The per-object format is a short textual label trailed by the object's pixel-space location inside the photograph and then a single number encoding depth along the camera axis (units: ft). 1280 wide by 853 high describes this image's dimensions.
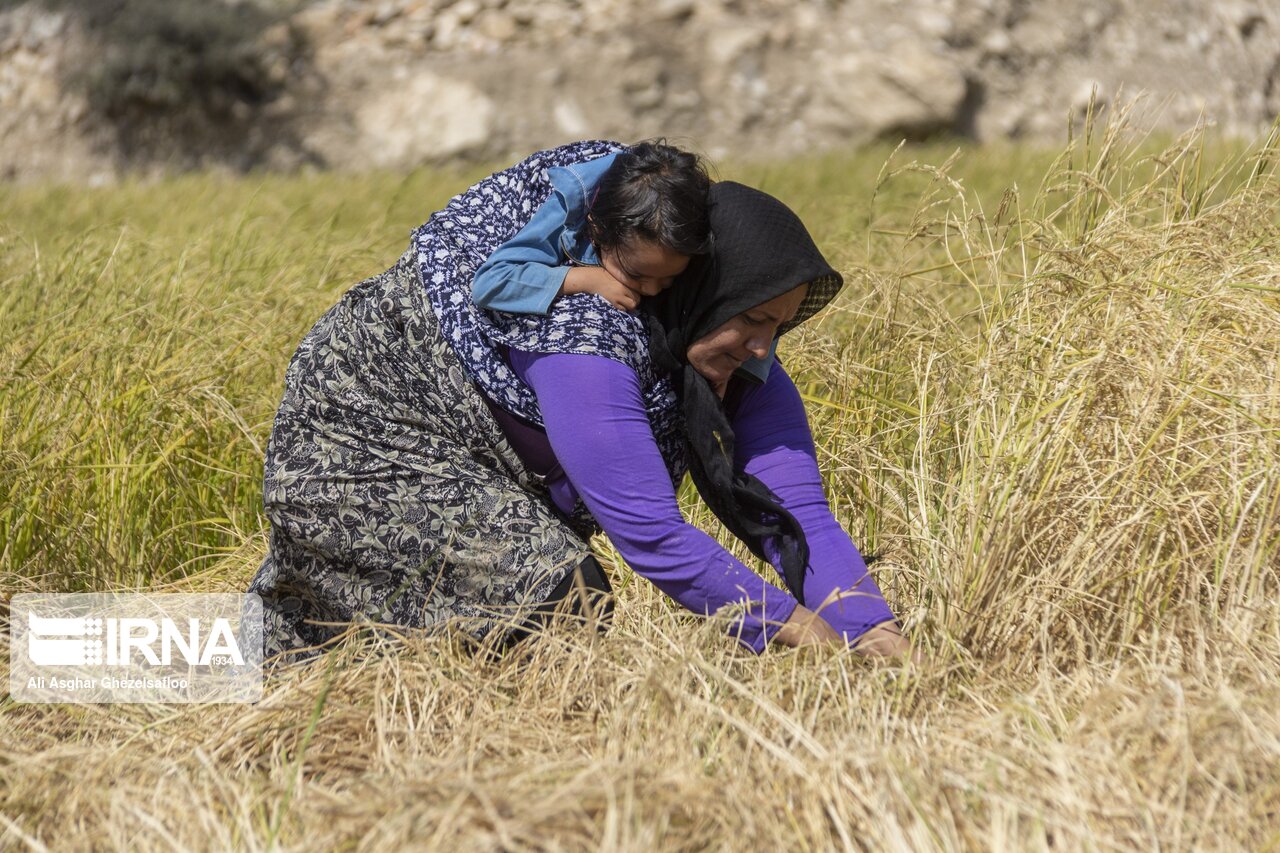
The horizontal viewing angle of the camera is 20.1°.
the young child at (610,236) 15.46
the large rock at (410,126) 56.70
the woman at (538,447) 15.52
